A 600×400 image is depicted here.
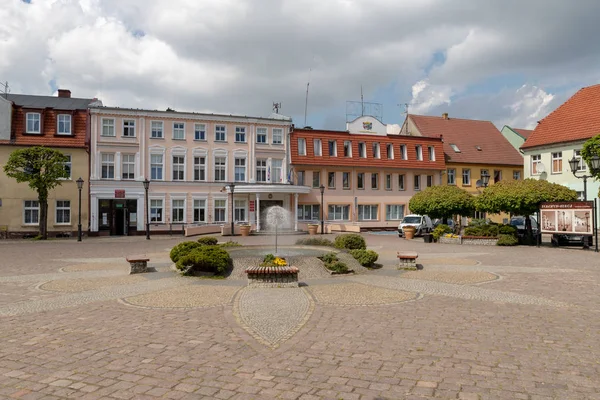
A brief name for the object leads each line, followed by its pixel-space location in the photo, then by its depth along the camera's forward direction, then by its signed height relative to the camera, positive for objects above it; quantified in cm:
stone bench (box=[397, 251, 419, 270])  1500 -145
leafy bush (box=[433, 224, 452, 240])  2867 -89
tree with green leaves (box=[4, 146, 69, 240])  3175 +344
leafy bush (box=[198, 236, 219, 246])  1864 -95
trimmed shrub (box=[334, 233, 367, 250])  1688 -95
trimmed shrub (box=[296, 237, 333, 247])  1840 -101
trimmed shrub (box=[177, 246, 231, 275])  1329 -127
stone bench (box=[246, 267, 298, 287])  1148 -148
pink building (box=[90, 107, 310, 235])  3788 +425
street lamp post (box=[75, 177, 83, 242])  3161 +230
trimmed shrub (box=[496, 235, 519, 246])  2539 -131
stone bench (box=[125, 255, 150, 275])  1410 -144
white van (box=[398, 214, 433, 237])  3459 -54
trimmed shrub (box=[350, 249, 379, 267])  1494 -130
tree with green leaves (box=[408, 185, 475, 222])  2998 +96
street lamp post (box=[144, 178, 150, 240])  3271 +231
